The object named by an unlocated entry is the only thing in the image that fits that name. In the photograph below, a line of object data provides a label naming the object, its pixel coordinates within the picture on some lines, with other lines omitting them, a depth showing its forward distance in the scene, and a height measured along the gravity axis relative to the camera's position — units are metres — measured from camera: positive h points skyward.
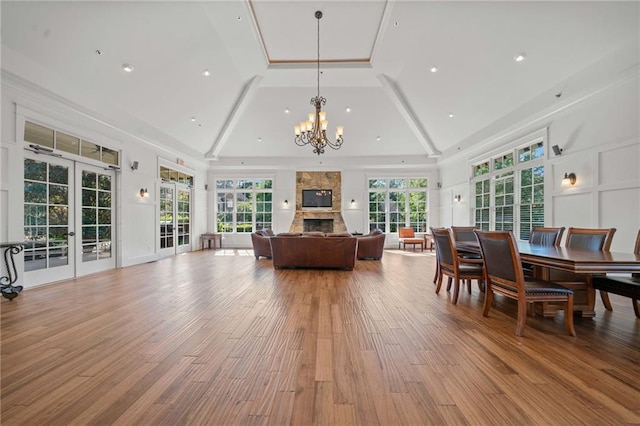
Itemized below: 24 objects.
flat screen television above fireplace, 10.63 +0.51
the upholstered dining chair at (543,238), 3.56 -0.35
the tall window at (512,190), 5.95 +0.57
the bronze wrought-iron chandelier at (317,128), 5.36 +1.68
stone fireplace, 10.51 +0.32
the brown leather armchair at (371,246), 7.31 -0.89
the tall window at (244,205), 10.94 +0.27
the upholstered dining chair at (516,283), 2.57 -0.69
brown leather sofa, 5.95 -0.84
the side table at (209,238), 10.23 -0.99
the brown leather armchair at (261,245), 7.48 -0.90
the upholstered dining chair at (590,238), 3.23 -0.31
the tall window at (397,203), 10.73 +0.38
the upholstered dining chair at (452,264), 3.57 -0.71
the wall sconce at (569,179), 4.96 +0.63
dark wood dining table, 2.28 -0.45
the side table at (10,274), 3.67 -0.88
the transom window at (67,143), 4.41 +1.24
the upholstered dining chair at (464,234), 5.01 -0.38
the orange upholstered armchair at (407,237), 9.66 -0.91
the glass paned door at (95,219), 5.33 -0.17
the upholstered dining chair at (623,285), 2.50 -0.69
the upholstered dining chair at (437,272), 4.40 -0.96
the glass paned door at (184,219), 8.94 -0.25
